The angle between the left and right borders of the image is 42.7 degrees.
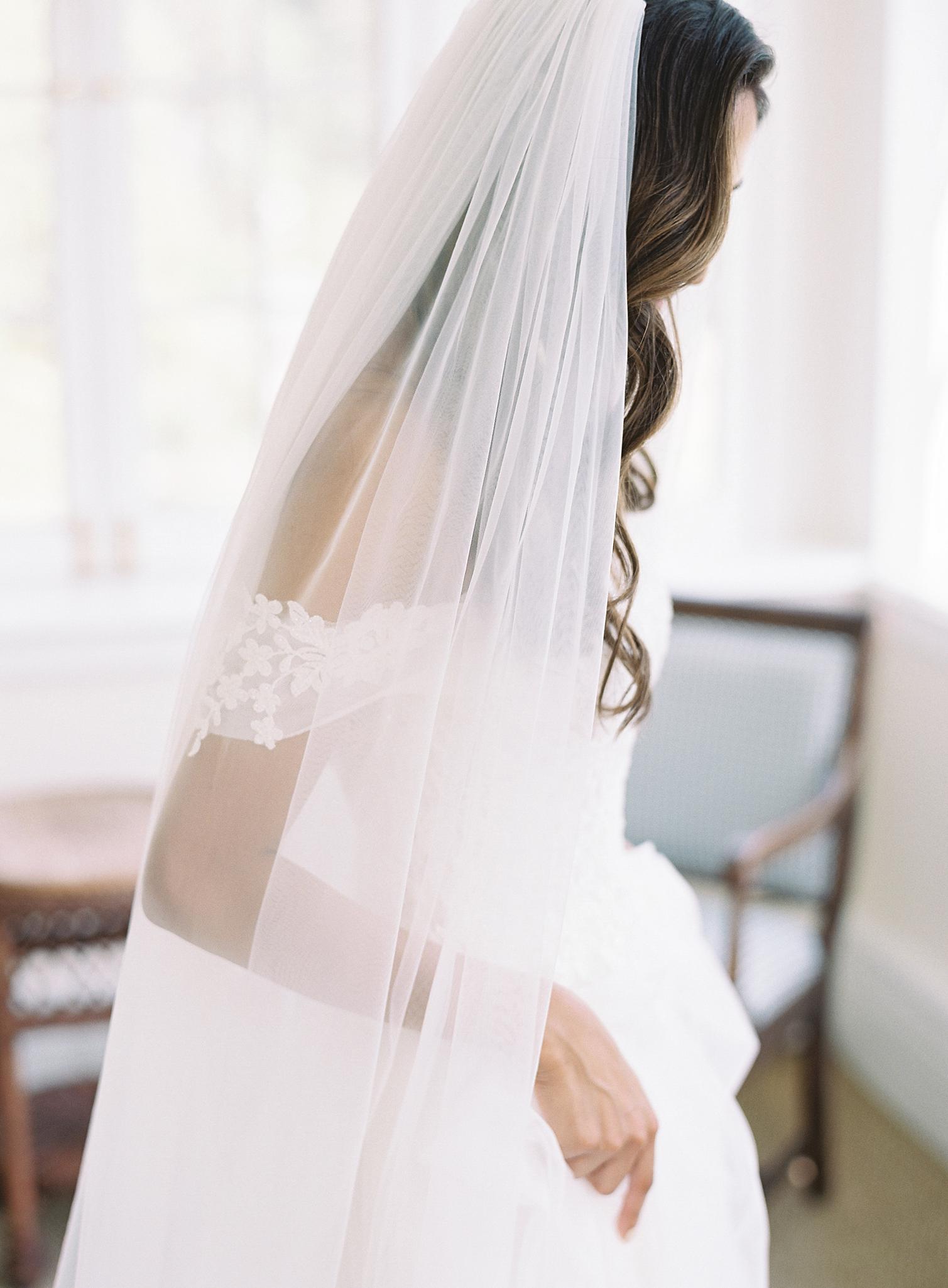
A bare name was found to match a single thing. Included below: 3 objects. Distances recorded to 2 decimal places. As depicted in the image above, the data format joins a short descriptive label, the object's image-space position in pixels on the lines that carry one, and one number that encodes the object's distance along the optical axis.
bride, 0.83
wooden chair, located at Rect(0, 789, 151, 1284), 1.78
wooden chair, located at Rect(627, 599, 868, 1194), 2.11
